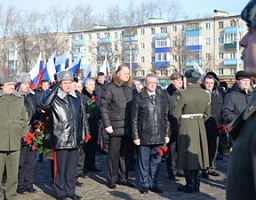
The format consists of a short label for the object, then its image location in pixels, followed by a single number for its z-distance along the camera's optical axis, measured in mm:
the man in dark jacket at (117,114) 8562
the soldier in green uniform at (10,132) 6973
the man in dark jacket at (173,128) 9409
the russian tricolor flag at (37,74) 13438
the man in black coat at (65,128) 7406
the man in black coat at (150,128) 8164
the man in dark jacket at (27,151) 8219
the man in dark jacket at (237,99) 8102
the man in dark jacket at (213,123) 9609
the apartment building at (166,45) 70438
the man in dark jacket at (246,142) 1586
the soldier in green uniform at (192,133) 8055
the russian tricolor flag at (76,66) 14938
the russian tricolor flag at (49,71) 13250
